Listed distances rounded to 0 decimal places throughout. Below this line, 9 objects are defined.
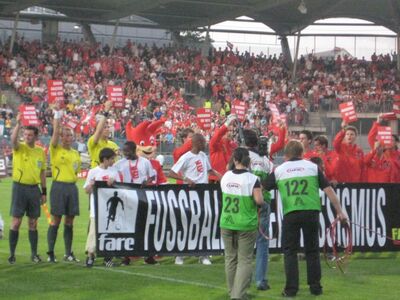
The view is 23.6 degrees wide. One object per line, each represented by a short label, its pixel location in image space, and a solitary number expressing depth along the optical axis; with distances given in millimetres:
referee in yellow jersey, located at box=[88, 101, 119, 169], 13541
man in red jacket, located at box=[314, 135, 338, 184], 14453
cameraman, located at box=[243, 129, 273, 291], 11109
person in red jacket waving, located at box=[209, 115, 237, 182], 14867
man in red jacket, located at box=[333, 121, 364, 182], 14516
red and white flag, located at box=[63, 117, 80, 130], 35475
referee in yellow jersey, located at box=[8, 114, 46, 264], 12914
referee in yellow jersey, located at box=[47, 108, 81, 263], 13031
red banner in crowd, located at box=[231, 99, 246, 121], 18728
